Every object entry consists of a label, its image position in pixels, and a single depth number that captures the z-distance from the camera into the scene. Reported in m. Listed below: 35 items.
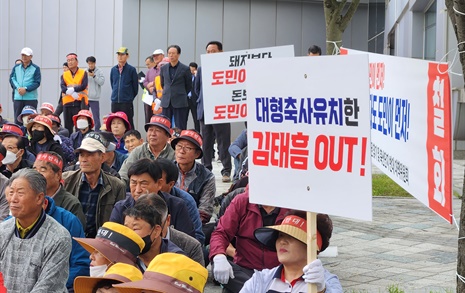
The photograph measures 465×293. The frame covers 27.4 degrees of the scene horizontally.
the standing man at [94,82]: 22.77
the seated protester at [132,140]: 11.77
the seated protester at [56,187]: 7.93
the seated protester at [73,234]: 6.89
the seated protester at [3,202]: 7.88
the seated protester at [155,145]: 10.25
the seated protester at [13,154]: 9.94
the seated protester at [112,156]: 10.24
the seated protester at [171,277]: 4.39
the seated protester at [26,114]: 14.99
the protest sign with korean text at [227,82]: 10.00
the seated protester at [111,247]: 5.39
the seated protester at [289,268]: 5.24
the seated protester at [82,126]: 13.50
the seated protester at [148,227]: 6.03
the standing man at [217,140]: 15.20
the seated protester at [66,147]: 12.01
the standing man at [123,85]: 20.58
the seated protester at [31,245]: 6.29
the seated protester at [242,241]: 7.19
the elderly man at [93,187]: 8.38
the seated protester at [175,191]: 7.75
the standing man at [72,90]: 20.64
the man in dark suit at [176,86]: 16.66
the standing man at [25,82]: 20.02
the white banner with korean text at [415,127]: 5.29
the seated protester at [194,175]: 9.26
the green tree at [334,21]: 14.74
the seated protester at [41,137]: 11.83
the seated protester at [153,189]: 7.45
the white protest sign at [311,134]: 4.91
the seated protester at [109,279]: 4.64
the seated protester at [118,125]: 12.80
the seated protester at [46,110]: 16.18
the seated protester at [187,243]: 6.71
